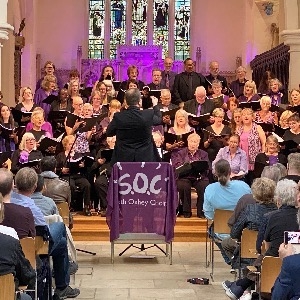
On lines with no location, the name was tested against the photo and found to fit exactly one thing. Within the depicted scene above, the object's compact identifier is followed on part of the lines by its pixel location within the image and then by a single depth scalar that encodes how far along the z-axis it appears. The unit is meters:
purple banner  7.90
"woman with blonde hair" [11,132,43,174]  9.56
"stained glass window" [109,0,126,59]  21.67
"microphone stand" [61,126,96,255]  8.50
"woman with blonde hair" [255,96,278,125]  10.57
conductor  8.34
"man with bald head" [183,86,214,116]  11.21
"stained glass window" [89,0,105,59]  21.44
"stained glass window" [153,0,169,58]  21.69
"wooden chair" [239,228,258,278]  6.10
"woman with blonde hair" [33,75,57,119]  11.61
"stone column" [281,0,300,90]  13.35
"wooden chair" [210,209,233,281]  7.12
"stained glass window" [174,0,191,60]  21.41
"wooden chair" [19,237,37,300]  5.25
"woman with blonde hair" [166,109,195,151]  10.13
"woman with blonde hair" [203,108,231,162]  10.38
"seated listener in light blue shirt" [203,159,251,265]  7.45
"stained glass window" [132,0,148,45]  21.69
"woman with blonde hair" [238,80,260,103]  11.22
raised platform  9.48
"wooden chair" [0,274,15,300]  4.29
